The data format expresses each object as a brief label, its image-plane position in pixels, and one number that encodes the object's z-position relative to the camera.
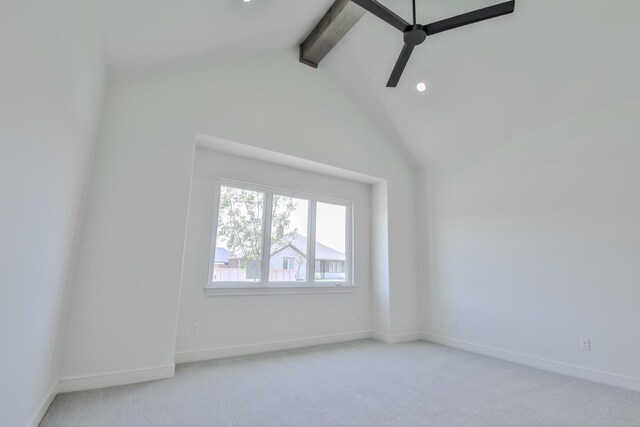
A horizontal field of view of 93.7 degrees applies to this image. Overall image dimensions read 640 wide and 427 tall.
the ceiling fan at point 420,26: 2.20
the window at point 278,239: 3.85
